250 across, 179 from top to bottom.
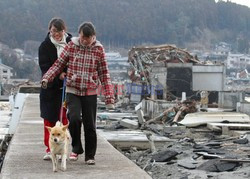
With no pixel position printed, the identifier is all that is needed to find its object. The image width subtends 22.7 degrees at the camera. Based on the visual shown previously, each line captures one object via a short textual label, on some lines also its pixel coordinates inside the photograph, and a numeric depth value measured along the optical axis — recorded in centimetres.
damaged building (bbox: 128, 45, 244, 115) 3262
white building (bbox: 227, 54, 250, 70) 13081
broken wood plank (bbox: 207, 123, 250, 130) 1647
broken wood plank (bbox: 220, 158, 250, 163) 922
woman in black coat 715
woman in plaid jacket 679
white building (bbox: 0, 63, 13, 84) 7743
